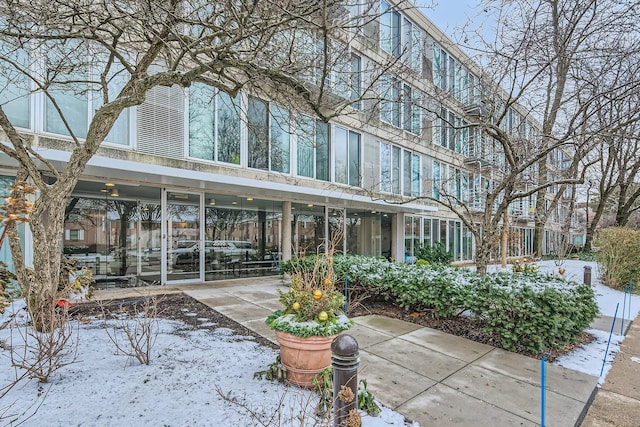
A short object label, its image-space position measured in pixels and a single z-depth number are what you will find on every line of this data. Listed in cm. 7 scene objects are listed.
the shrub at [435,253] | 1484
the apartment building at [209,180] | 674
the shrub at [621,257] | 889
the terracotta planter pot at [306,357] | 292
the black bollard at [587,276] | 789
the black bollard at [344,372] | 219
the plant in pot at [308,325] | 294
